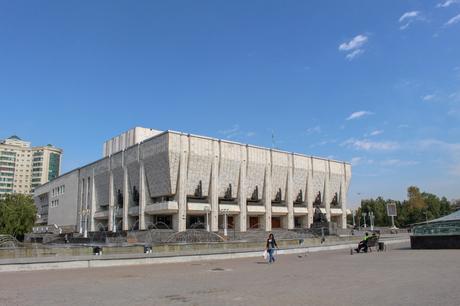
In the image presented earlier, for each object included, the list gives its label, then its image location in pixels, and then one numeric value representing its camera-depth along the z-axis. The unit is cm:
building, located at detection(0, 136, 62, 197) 12081
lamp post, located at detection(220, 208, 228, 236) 5465
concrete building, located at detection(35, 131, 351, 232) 6088
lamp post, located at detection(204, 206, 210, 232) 6129
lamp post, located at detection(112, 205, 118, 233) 6747
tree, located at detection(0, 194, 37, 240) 6066
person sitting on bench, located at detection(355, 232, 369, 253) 2394
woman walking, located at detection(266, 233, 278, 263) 1891
